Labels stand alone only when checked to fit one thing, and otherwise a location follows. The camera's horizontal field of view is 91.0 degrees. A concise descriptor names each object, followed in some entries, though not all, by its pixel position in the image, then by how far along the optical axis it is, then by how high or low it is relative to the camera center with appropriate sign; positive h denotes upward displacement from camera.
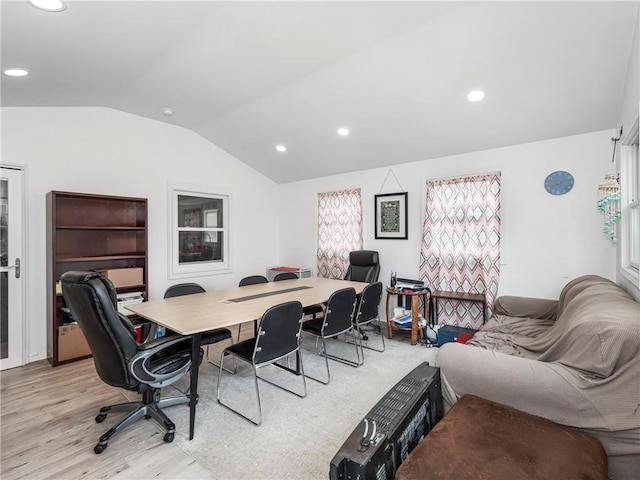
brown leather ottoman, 1.10 -0.82
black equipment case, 1.08 -0.76
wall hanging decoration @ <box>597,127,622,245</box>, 2.47 +0.30
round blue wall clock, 3.34 +0.60
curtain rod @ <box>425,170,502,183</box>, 3.75 +0.79
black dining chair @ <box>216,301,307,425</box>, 2.24 -0.75
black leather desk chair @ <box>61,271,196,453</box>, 1.80 -0.69
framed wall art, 4.48 +0.32
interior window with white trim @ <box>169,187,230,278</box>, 4.50 +0.11
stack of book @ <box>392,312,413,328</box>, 3.96 -1.05
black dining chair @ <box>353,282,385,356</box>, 3.26 -0.71
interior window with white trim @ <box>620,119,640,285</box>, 2.40 +0.26
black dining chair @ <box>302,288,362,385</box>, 2.88 -0.75
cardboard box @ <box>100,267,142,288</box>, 3.58 -0.42
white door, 3.19 -0.30
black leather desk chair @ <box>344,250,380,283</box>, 4.47 -0.41
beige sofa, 1.36 -0.68
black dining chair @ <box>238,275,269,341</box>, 4.00 -0.54
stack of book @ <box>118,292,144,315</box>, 3.61 -0.70
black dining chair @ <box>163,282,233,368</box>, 2.69 -0.58
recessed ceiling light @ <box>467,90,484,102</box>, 2.87 +1.32
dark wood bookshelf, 3.26 +0.00
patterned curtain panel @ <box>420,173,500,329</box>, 3.78 -0.05
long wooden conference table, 2.09 -0.57
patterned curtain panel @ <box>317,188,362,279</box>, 5.00 +0.15
